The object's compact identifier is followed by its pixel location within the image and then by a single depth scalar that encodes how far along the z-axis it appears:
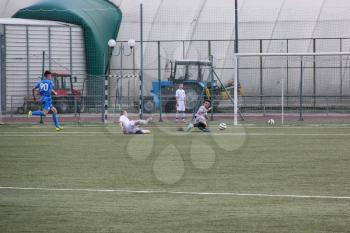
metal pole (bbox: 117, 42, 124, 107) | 44.09
